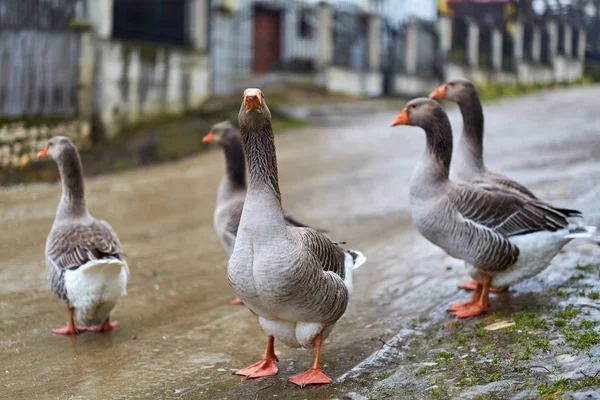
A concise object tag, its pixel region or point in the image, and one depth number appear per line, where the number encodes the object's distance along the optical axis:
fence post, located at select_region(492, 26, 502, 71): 34.78
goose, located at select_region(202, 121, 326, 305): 7.12
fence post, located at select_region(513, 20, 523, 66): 36.09
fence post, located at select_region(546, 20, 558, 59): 37.12
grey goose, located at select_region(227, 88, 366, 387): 4.53
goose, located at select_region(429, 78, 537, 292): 6.97
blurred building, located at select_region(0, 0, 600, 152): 14.20
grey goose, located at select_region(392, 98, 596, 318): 5.98
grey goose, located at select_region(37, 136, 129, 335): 5.95
